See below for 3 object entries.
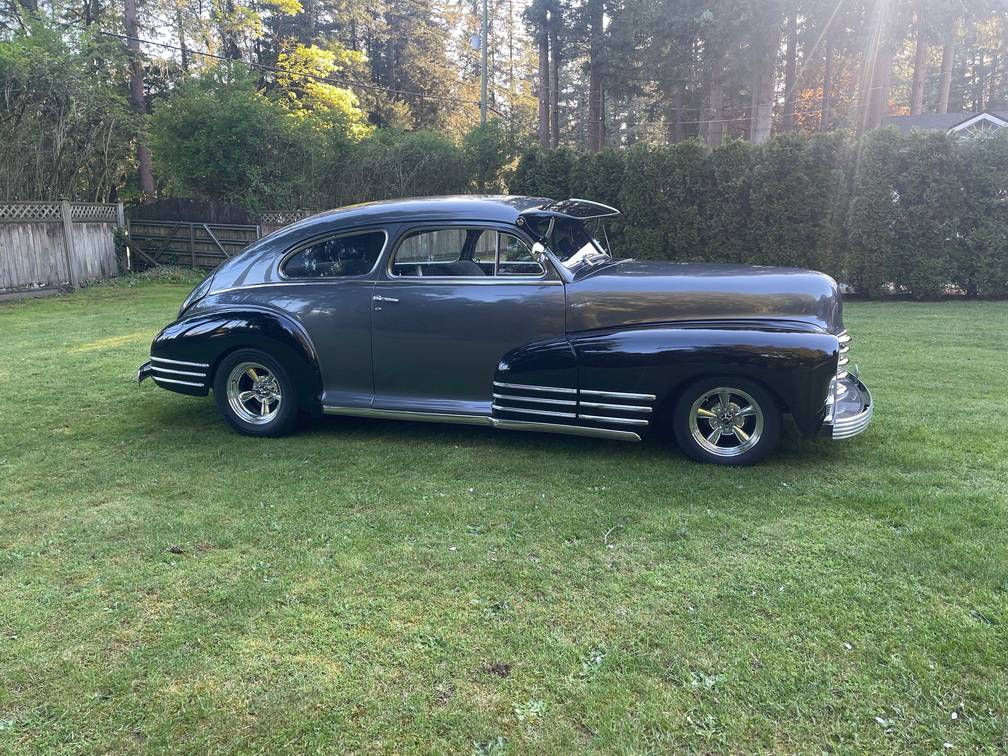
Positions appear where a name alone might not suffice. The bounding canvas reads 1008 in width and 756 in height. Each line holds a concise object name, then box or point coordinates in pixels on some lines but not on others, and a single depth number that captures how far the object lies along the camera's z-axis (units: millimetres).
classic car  4672
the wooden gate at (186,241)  18109
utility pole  23897
